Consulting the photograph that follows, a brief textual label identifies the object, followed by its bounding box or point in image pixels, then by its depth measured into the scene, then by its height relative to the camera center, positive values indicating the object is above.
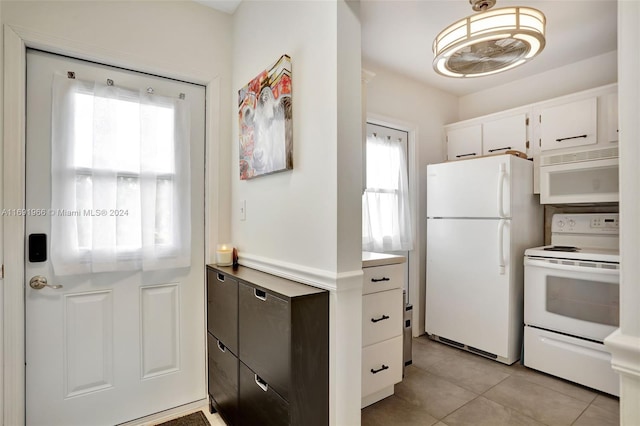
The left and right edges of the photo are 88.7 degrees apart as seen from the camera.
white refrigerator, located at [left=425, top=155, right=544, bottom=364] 2.77 -0.33
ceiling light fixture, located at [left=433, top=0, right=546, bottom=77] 1.54 +0.86
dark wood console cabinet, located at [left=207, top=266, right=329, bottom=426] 1.34 -0.63
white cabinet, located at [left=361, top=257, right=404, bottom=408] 2.05 -0.77
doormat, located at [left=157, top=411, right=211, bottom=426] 2.00 -1.29
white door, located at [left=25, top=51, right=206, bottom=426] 1.76 -0.49
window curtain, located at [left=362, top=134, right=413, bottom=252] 3.14 +0.13
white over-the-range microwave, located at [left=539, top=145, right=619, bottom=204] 2.55 +0.30
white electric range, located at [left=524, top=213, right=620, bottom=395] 2.33 -0.68
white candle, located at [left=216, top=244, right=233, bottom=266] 2.15 -0.29
